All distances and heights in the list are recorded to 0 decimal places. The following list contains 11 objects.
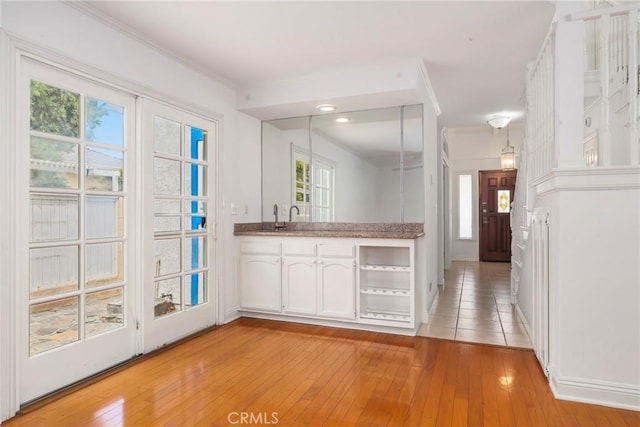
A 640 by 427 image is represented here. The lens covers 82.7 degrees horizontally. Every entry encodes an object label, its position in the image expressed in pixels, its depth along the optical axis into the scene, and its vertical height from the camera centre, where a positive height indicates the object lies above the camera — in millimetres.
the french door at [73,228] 2098 -71
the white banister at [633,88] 2014 +747
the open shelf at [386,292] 3283 -689
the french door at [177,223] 2869 -53
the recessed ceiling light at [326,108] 3752 +1148
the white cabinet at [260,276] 3678 -617
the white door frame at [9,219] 1928 -8
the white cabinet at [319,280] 3387 -607
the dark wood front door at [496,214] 7770 +45
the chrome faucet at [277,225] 4154 -96
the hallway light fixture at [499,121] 5200 +1376
